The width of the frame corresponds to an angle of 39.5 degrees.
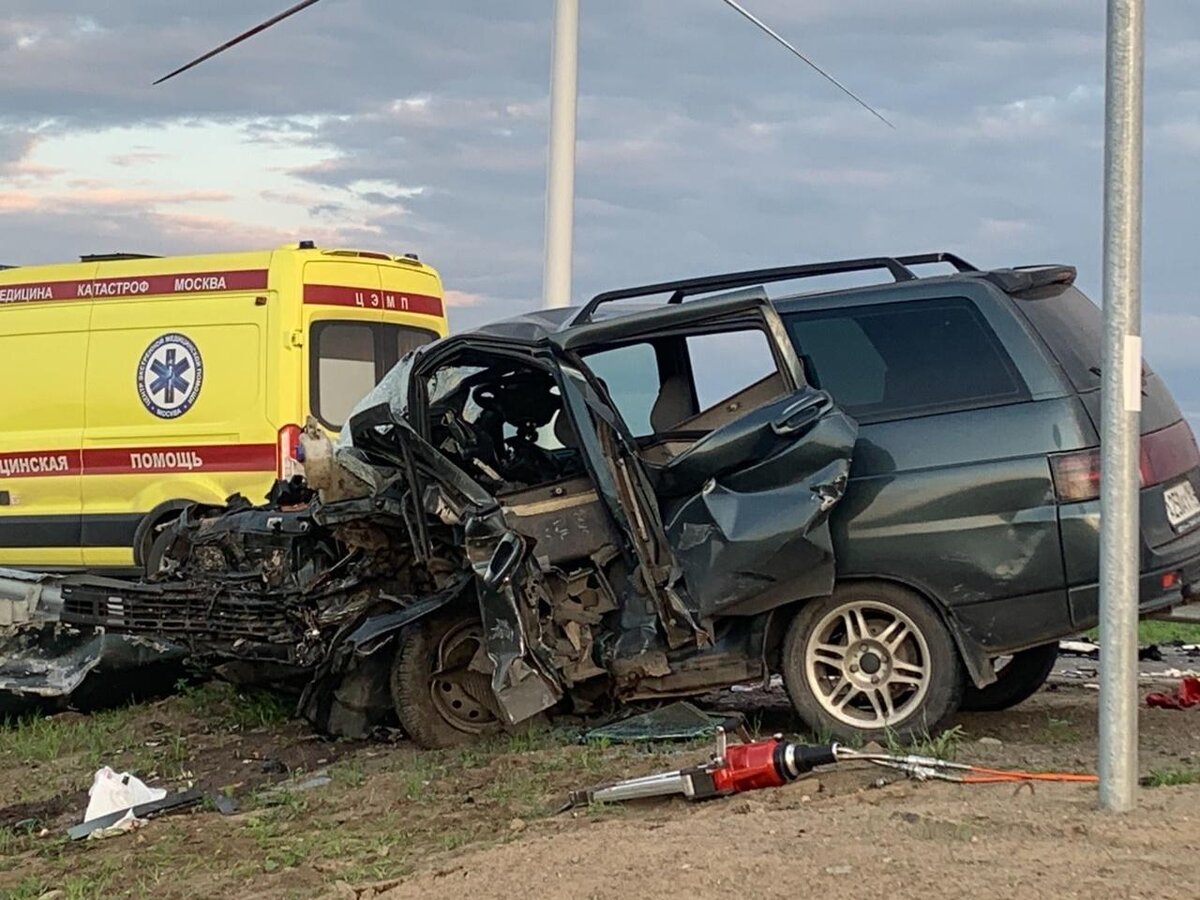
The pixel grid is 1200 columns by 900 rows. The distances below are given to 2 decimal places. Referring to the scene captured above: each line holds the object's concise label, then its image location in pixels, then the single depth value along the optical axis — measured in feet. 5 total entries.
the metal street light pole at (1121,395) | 15.70
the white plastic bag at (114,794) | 21.97
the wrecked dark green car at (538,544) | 22.08
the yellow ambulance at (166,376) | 37.27
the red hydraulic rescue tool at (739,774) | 18.72
